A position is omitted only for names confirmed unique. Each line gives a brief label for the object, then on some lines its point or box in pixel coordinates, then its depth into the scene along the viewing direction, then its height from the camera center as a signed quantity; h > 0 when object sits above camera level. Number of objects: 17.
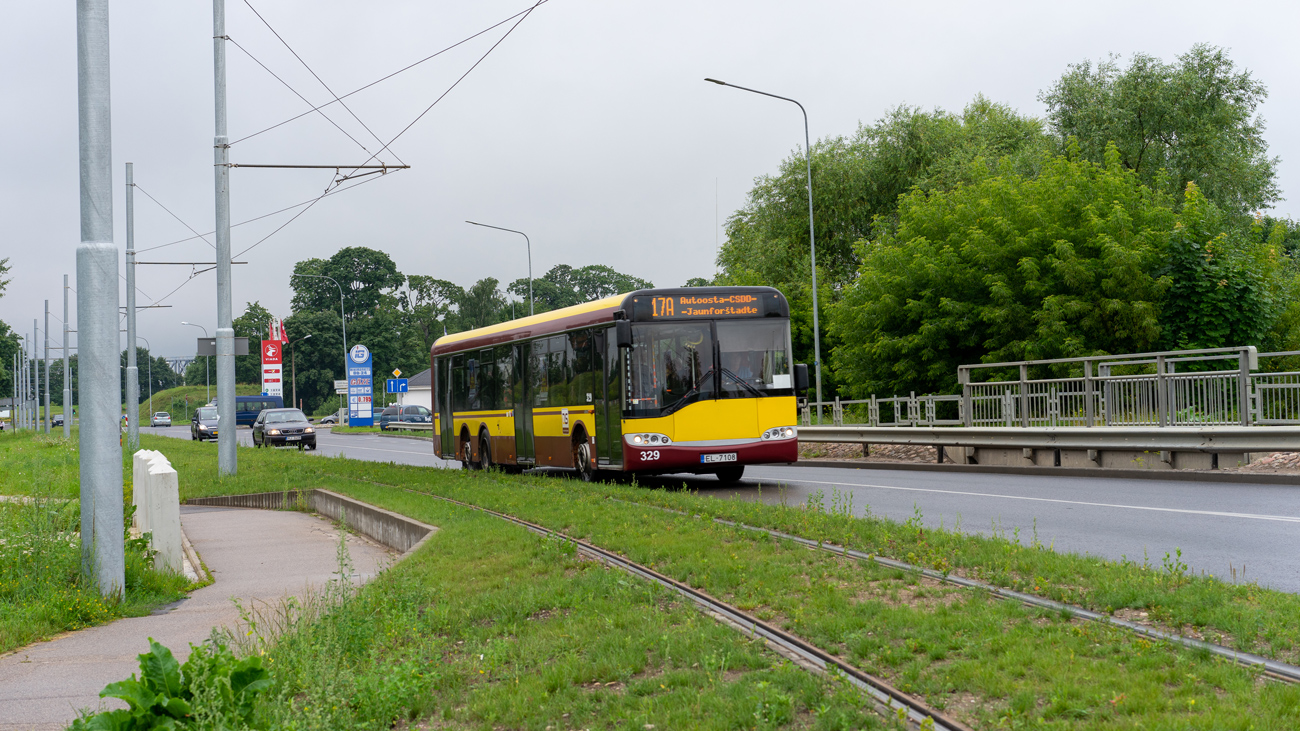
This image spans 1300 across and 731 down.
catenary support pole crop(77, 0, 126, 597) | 9.09 +0.75
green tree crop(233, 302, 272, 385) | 114.81 +10.20
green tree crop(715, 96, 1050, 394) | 43.39 +8.98
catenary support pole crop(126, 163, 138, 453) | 35.28 +3.16
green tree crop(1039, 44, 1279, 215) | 39.27 +9.40
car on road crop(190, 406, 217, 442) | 50.47 +0.06
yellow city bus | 16.47 +0.39
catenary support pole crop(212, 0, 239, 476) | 21.69 +2.44
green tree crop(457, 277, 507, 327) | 115.38 +11.29
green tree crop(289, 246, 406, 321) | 113.25 +14.08
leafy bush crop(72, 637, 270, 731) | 4.55 -1.12
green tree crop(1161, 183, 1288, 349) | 27.47 +2.44
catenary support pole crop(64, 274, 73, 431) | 49.20 +1.20
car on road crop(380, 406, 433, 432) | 65.38 +0.12
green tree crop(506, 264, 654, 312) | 123.62 +14.42
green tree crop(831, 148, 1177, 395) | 28.78 +3.18
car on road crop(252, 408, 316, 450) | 43.56 -0.31
